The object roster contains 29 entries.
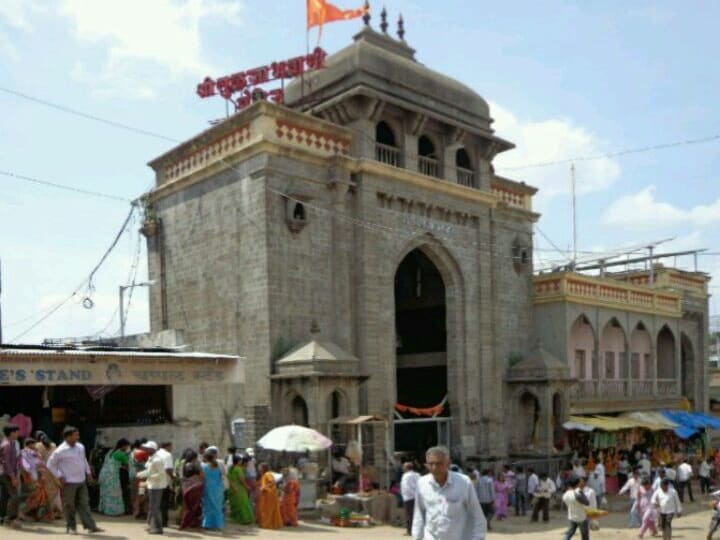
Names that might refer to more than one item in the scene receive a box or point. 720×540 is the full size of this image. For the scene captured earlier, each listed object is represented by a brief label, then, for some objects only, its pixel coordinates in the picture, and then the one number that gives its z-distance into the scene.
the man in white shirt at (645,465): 21.72
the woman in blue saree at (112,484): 12.72
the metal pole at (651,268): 31.58
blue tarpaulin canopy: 27.69
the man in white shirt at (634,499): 17.20
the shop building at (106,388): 13.57
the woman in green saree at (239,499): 13.84
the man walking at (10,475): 10.78
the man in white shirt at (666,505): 14.88
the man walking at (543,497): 18.09
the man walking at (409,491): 13.93
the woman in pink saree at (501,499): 18.28
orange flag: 21.56
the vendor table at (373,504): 15.88
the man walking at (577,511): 12.62
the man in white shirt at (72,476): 10.33
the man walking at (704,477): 23.62
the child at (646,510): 15.95
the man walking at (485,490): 16.05
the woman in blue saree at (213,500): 12.44
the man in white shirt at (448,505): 5.75
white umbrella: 15.26
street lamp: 22.81
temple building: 18.75
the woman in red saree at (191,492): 12.22
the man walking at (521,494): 19.23
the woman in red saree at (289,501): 14.32
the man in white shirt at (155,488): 11.44
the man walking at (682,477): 21.75
